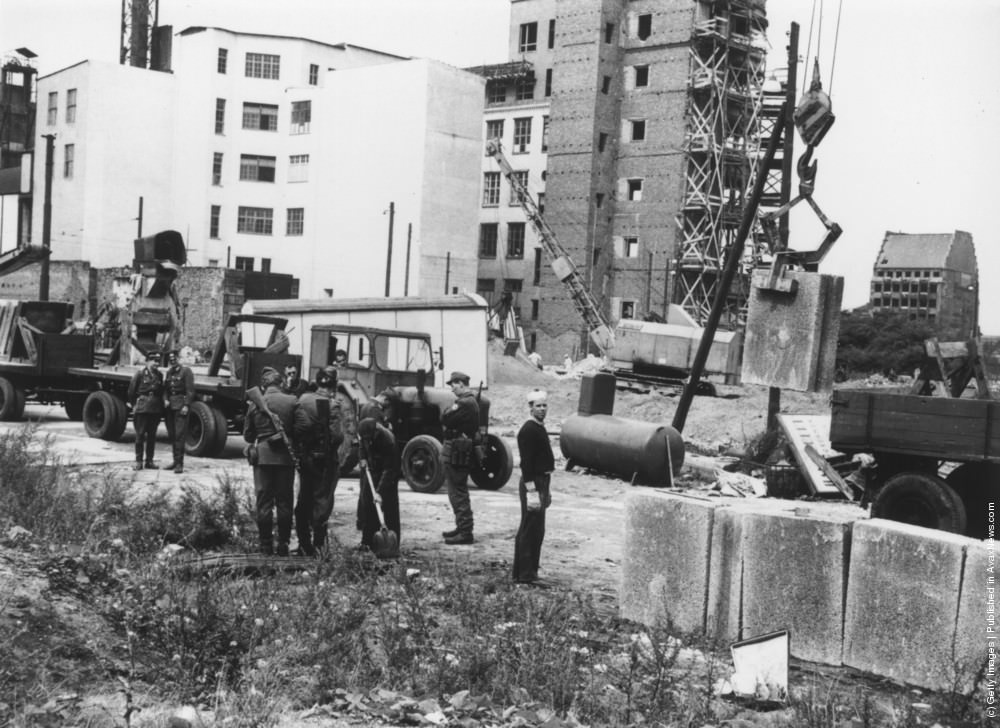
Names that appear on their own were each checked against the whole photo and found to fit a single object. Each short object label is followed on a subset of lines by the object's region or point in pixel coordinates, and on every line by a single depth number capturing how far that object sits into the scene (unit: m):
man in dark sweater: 10.66
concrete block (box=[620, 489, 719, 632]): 8.95
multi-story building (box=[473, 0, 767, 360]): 58.94
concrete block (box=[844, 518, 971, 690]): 7.64
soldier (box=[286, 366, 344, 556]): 11.05
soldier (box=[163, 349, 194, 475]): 17.05
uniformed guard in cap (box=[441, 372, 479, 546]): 12.83
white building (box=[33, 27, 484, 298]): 55.59
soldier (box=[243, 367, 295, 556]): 10.88
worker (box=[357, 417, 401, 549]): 11.76
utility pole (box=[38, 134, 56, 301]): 39.06
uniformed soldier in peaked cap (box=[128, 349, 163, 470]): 17.02
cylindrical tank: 19.03
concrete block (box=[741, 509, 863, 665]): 8.26
